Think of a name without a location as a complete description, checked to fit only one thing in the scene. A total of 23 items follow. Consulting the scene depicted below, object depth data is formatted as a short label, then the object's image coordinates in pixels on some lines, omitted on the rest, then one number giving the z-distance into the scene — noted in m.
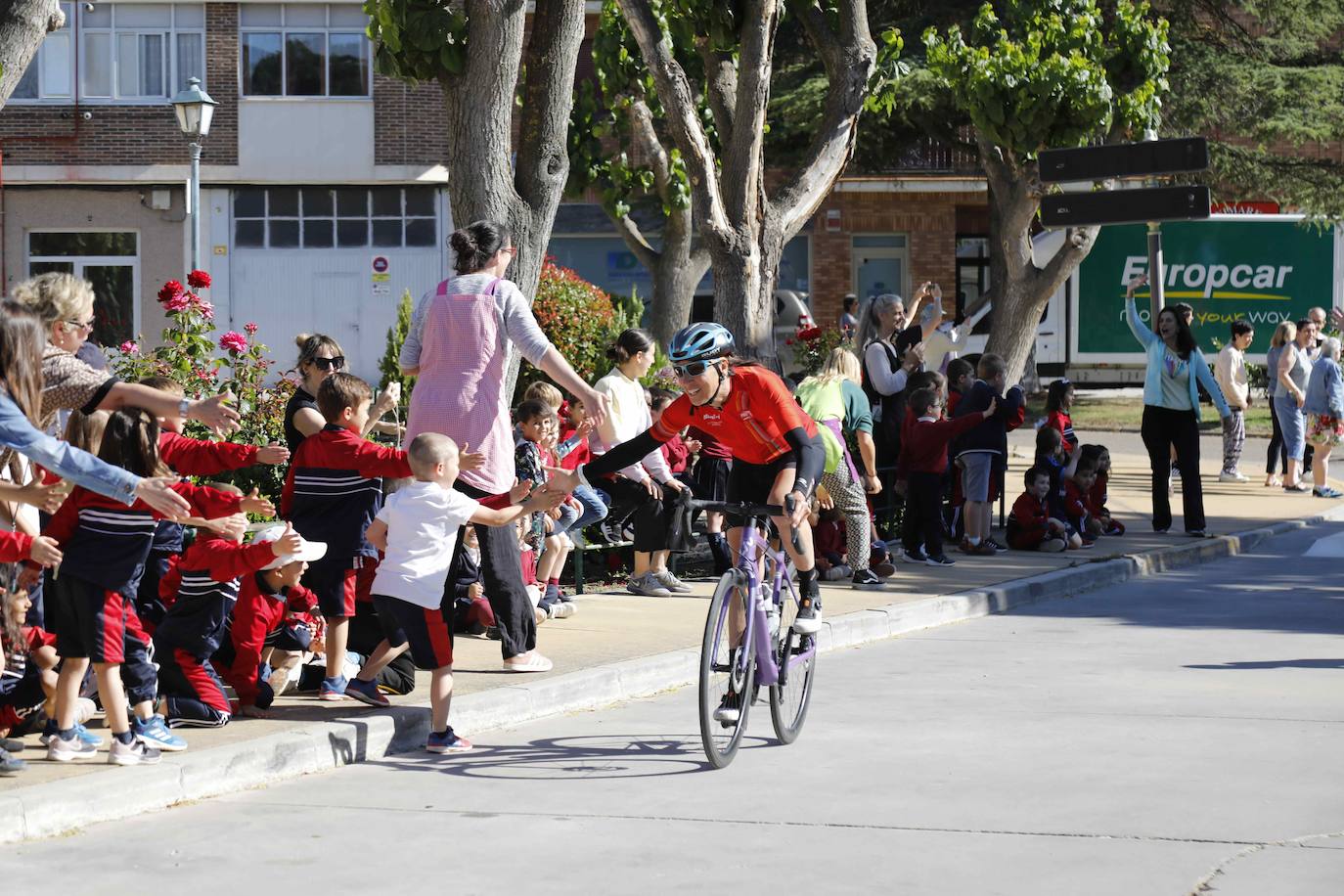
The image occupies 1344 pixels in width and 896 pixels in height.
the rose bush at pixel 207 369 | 19.62
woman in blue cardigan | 24.64
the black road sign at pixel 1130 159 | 25.06
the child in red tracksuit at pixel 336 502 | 12.65
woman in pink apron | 13.47
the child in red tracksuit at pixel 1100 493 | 24.23
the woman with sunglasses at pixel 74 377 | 10.40
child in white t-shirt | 11.70
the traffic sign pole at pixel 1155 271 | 26.50
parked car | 54.92
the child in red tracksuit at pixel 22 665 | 10.78
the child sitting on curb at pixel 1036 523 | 23.12
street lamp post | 34.58
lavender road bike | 11.30
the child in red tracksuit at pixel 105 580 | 10.51
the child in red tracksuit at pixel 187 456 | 11.35
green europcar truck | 56.53
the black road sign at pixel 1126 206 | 25.25
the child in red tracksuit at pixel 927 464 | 20.90
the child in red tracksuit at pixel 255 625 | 12.21
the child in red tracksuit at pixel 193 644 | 11.70
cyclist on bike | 11.81
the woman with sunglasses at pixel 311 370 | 13.64
